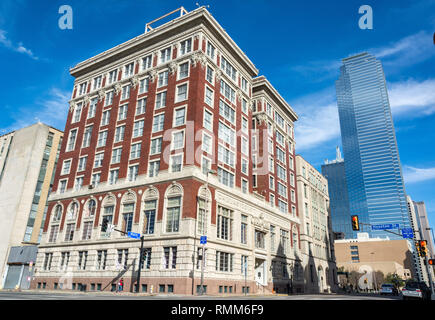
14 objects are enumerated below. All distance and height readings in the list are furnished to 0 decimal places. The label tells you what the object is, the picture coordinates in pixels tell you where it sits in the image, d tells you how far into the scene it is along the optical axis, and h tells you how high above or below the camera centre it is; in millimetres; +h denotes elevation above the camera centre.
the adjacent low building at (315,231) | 73000 +13216
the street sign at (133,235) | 36425 +5033
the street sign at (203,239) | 36594 +4765
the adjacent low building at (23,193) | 61000 +16639
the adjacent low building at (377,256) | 173500 +17717
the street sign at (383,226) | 32691 +6080
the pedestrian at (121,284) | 39494 -95
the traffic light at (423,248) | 36531 +4458
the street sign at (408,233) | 36156 +5906
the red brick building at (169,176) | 41000 +15091
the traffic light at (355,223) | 31450 +5969
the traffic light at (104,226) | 33325 +5385
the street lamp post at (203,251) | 35466 +3465
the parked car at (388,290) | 62872 +14
